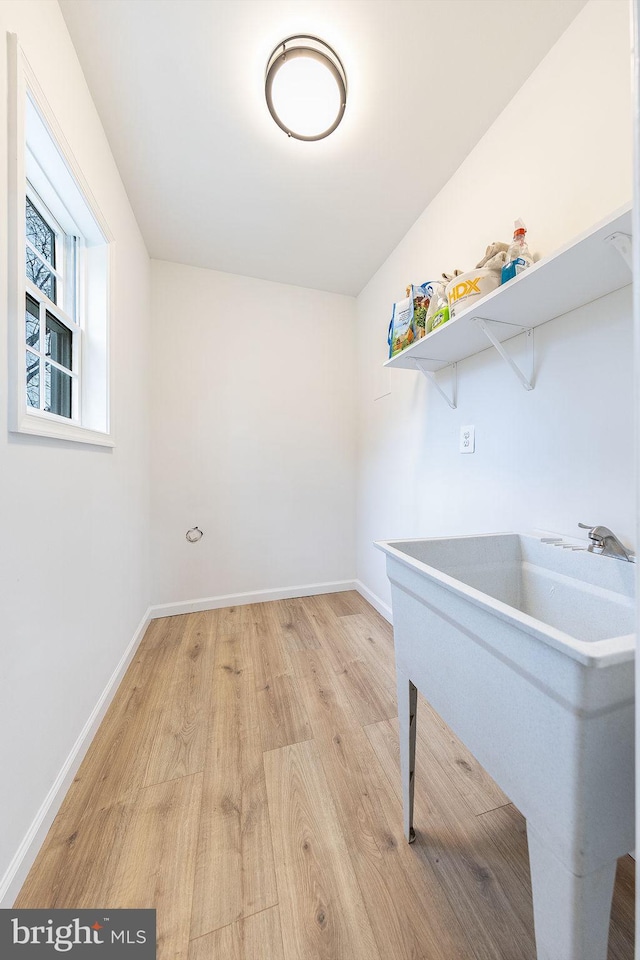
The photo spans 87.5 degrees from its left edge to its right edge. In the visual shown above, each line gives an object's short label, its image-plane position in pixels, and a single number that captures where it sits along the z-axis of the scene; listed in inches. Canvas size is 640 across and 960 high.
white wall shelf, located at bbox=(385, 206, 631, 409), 30.5
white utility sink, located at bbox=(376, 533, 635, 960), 17.8
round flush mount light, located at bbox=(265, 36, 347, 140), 46.1
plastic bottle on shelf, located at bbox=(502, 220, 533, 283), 39.7
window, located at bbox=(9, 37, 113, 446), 34.0
